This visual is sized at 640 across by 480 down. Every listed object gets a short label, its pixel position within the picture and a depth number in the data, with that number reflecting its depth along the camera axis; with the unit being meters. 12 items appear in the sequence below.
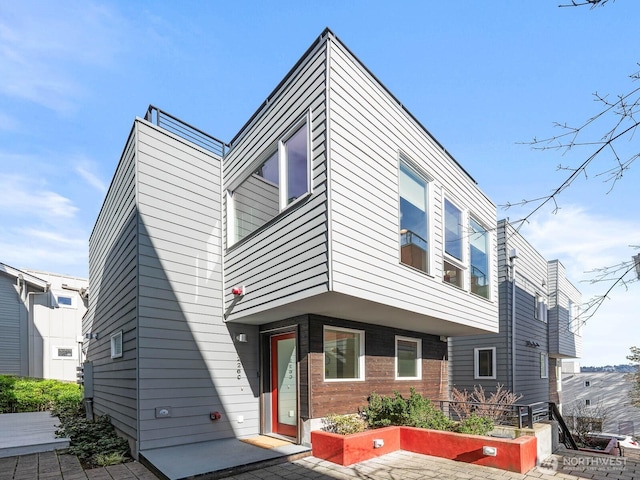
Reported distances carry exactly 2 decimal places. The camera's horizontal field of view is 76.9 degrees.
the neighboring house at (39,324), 15.34
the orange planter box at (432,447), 5.77
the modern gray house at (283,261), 5.65
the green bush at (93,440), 6.25
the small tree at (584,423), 10.29
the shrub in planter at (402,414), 7.01
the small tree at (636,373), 9.14
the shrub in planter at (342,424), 6.39
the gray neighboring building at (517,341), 12.25
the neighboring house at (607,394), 19.95
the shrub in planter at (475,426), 6.57
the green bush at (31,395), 11.84
